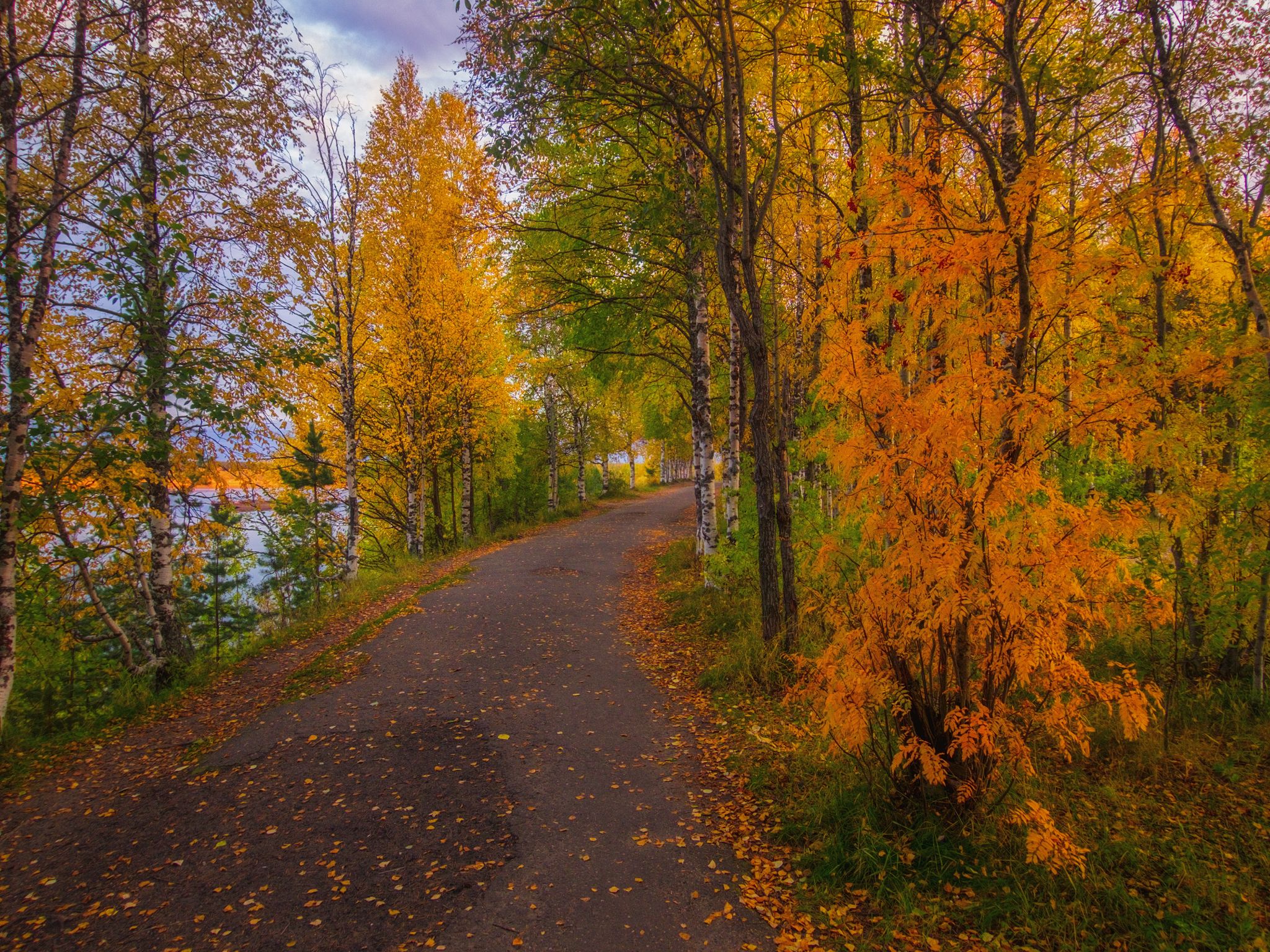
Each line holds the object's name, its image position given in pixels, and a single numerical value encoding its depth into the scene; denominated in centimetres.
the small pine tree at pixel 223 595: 1020
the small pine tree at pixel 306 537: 1189
